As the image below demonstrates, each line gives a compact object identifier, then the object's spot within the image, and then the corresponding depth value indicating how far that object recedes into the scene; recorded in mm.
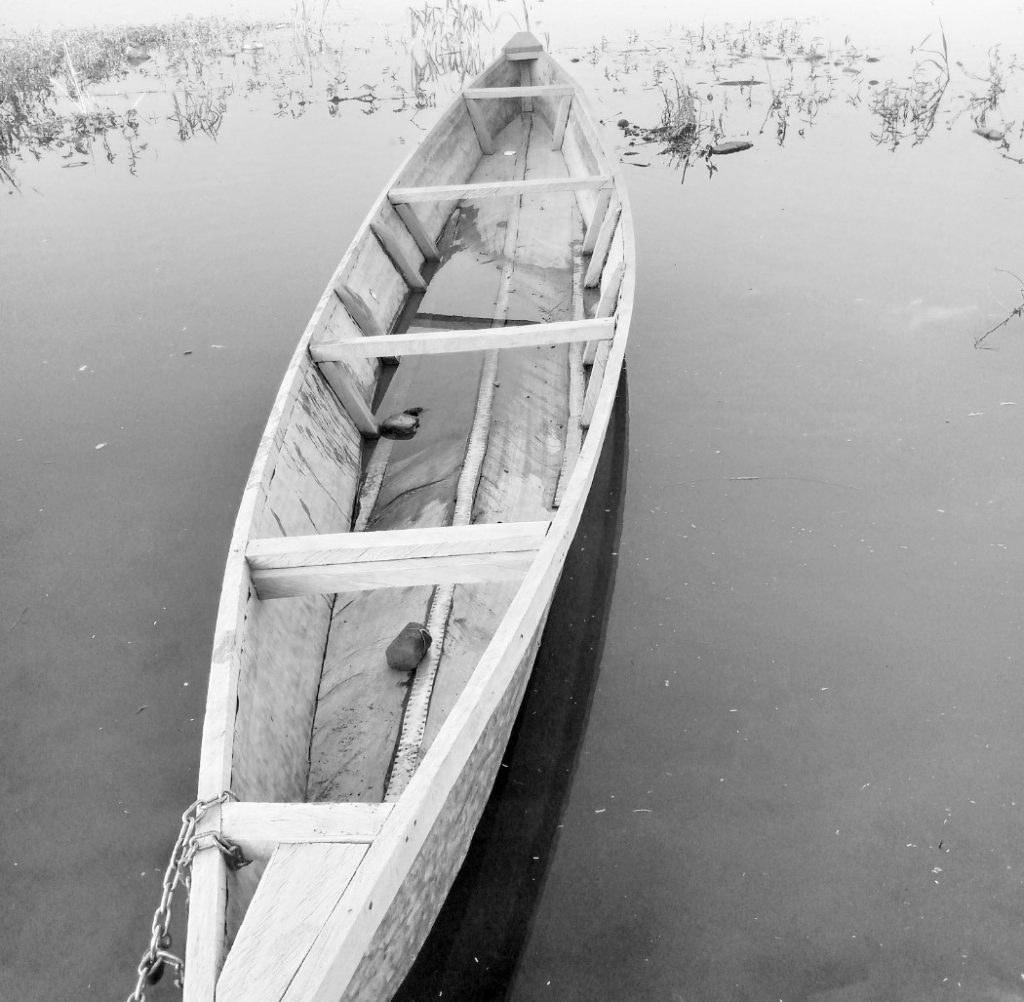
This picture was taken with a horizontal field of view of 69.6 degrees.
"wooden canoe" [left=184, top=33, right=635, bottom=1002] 1717
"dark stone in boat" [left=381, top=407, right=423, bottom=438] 4188
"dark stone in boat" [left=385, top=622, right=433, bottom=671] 2691
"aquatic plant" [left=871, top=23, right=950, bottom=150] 8398
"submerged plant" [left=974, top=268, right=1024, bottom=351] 5086
